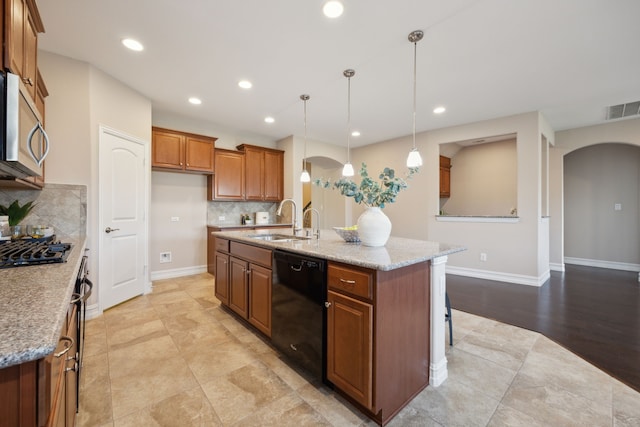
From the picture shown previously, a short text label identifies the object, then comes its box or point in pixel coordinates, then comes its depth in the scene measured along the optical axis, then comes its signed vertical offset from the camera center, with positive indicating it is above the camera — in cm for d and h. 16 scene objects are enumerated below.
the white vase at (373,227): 196 -9
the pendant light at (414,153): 231 +55
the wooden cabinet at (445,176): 592 +86
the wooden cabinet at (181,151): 396 +99
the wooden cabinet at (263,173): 500 +81
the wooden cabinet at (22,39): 127 +96
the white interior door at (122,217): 301 -3
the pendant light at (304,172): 346 +56
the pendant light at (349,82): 290 +159
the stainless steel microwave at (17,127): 111 +40
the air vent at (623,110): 377 +154
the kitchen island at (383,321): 142 -63
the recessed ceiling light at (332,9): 199 +157
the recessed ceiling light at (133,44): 244 +159
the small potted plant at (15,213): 227 +1
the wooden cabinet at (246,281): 223 -64
